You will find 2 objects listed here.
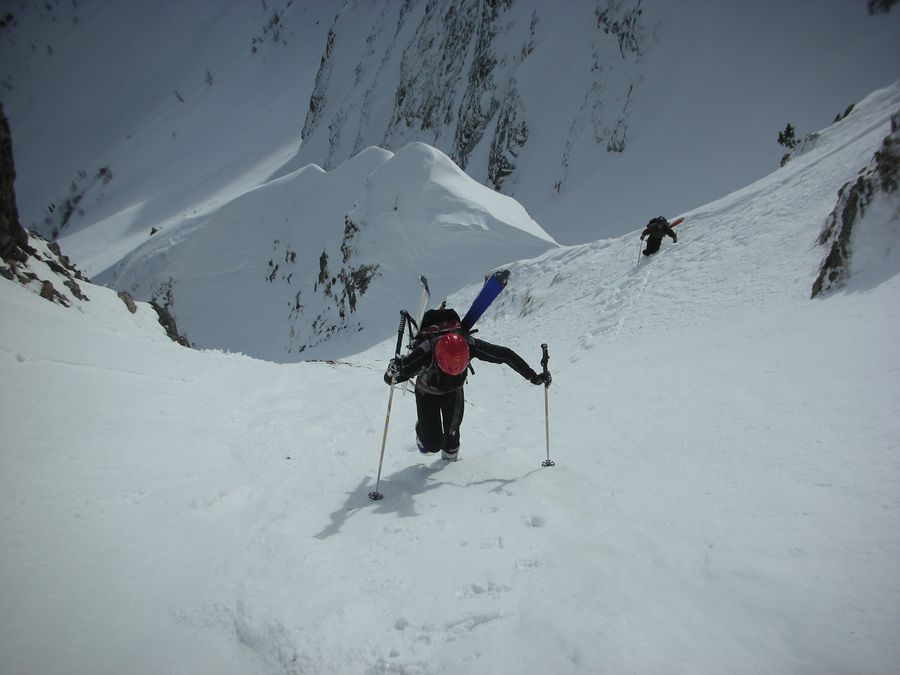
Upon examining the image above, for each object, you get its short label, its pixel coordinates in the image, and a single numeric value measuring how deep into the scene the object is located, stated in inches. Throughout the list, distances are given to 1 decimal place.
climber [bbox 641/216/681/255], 525.0
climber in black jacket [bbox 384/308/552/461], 174.7
